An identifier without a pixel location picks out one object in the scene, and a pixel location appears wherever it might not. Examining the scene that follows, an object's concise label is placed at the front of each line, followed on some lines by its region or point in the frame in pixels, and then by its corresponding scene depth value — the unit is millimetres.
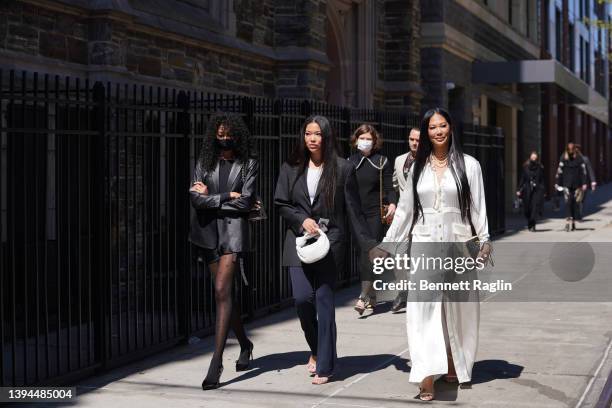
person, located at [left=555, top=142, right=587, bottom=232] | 22906
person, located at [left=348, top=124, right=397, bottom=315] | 10781
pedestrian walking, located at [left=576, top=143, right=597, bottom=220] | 23238
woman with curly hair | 7473
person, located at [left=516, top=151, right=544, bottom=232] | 22547
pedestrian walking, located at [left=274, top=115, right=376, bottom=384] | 7477
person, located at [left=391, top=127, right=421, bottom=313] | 10552
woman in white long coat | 7004
